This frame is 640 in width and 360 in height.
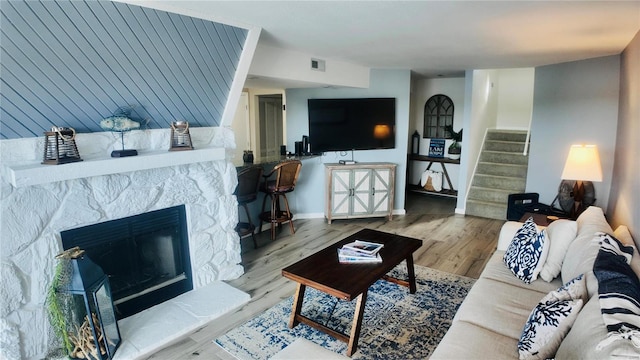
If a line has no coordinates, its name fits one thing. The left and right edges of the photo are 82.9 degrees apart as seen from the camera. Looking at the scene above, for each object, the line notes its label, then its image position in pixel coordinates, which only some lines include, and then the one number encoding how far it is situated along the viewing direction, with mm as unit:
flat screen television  5117
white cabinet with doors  5164
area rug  2457
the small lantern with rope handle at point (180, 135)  2885
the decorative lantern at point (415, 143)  7121
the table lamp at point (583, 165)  3373
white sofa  1457
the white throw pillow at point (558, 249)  2484
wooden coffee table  2371
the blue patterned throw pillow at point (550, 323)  1647
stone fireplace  2174
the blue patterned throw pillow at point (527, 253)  2500
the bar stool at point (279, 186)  4469
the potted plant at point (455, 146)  6523
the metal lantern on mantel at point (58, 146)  2195
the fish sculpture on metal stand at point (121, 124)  2434
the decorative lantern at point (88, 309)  2215
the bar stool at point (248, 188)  3961
